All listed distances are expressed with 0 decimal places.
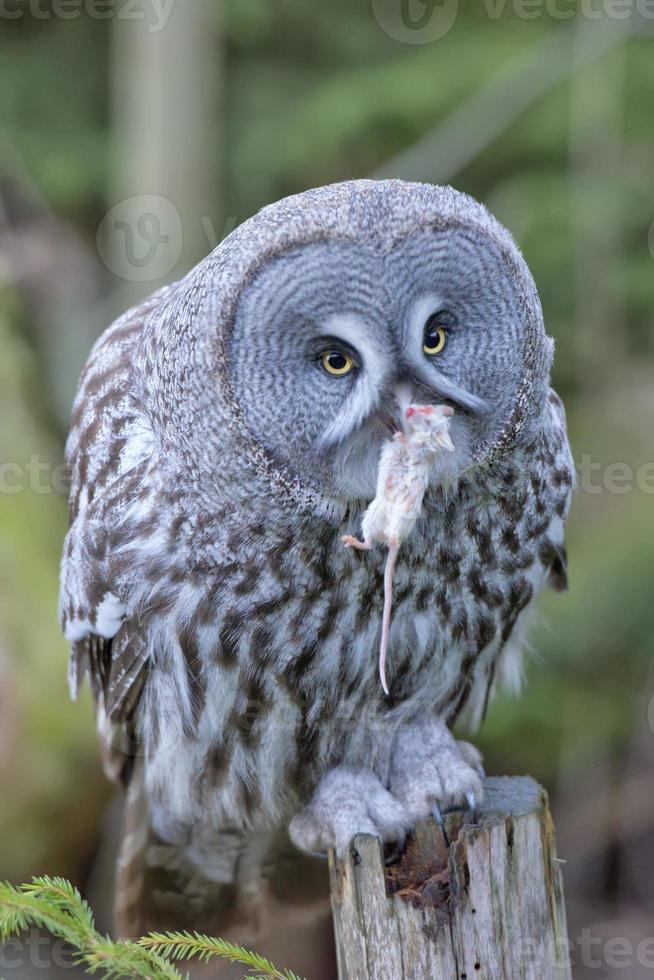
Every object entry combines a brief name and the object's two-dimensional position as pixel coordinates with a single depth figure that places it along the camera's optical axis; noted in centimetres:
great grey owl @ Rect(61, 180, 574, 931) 437
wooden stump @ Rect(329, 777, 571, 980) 429
